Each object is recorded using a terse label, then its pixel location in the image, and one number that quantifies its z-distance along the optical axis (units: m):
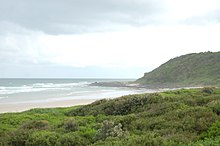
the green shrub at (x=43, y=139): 10.65
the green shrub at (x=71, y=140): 10.48
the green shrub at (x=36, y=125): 13.52
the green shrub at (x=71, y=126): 12.30
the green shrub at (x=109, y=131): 10.27
